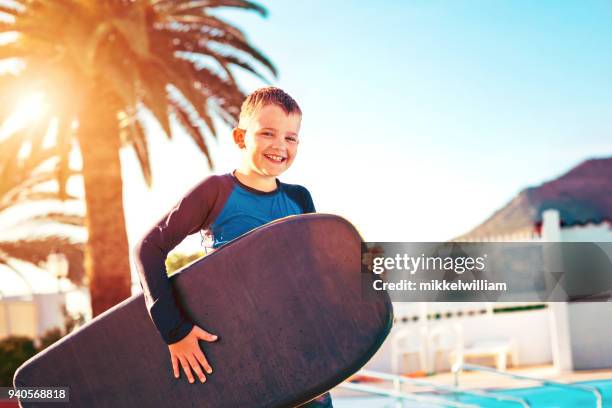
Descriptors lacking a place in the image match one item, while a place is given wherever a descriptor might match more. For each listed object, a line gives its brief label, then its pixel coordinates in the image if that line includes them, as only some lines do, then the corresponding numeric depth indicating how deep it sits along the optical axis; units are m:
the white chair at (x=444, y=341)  11.49
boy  1.71
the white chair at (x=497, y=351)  10.85
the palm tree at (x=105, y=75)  8.97
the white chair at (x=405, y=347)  11.45
